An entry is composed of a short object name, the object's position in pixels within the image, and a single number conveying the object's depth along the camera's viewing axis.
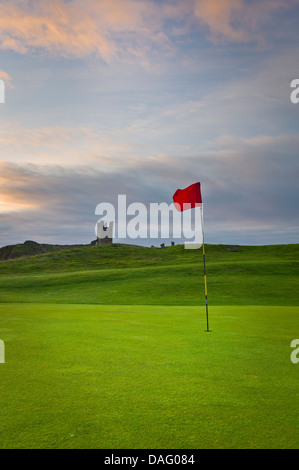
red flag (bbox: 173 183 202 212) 17.53
